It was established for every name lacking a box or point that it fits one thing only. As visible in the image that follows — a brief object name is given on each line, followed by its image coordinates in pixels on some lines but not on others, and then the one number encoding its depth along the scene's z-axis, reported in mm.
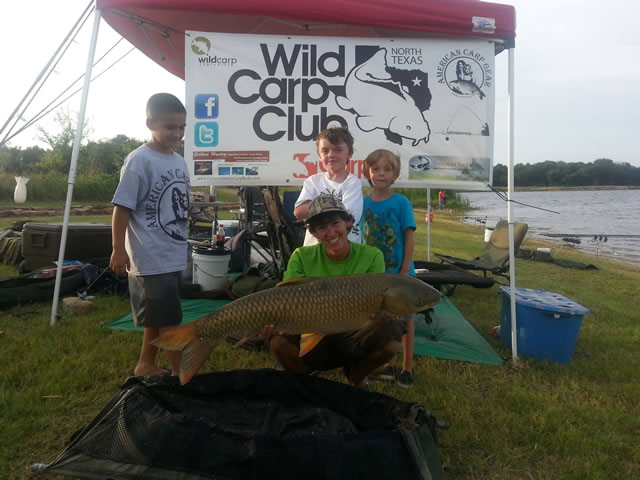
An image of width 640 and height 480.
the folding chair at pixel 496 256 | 6320
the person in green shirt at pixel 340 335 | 2648
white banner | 4004
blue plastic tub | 3541
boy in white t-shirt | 3121
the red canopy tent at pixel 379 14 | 3639
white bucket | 5246
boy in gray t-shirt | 2672
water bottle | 5604
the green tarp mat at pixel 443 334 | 3750
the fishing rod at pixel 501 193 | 3758
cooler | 5812
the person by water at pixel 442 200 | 34481
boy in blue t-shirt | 3264
